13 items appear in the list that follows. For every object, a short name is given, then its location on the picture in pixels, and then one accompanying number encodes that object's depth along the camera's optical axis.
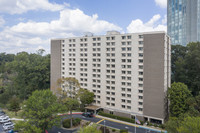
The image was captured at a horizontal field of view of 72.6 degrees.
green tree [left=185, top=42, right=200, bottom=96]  50.00
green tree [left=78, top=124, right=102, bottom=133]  22.69
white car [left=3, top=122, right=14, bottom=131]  37.20
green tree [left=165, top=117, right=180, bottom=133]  25.18
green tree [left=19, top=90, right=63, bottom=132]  29.76
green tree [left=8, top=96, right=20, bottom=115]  47.19
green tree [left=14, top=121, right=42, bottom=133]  27.33
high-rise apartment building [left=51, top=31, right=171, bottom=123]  40.61
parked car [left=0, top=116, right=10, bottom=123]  41.63
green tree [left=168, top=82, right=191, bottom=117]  37.66
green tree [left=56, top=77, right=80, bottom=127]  39.78
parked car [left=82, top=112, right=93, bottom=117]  46.54
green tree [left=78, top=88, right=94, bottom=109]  45.76
